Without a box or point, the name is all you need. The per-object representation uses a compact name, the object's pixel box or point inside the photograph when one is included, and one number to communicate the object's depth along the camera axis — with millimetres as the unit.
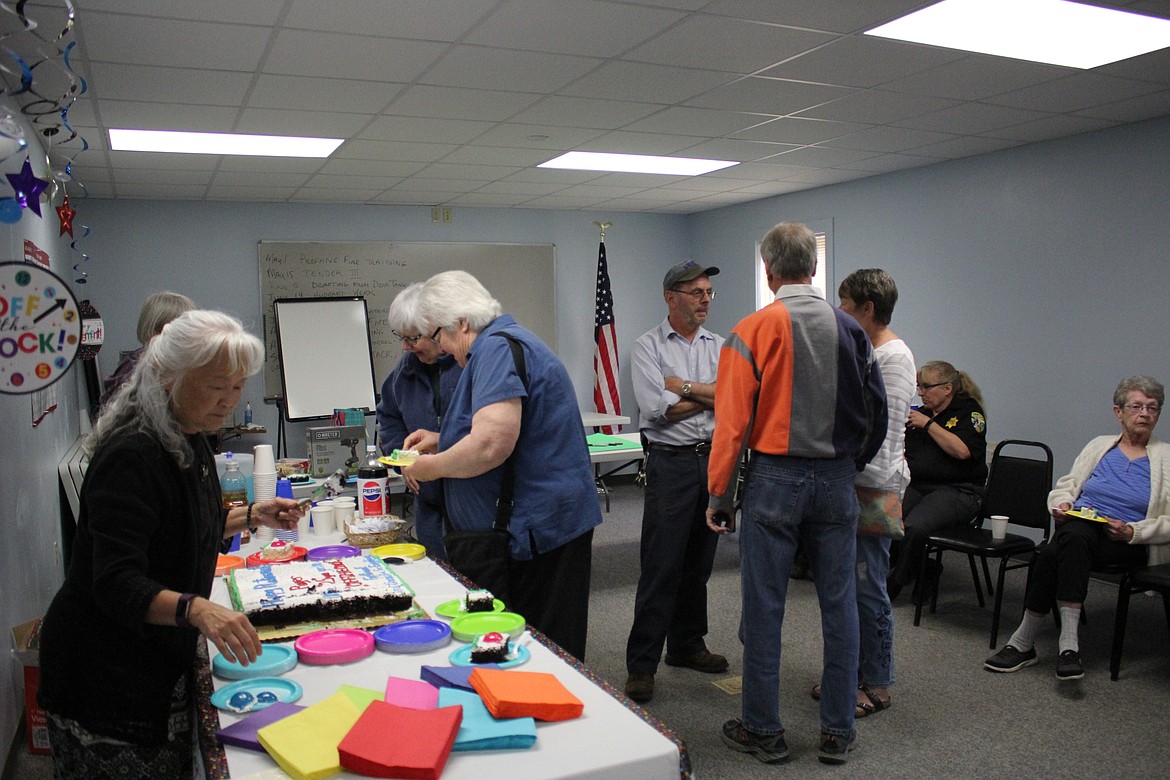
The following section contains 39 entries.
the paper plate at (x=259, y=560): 2277
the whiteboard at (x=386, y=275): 6801
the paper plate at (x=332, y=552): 2340
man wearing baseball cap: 3184
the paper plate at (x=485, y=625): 1710
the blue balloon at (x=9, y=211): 1599
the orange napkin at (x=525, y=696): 1348
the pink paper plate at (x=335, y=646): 1595
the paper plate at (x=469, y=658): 1572
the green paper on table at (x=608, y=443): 4840
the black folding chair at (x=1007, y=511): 3861
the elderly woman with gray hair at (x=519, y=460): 2158
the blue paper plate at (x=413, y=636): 1646
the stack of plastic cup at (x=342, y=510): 2707
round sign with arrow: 1588
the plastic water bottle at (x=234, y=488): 2374
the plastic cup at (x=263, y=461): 2857
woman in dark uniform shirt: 4246
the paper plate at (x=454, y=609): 1824
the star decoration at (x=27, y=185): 1612
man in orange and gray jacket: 2459
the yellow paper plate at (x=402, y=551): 2324
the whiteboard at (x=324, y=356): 6633
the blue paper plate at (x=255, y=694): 1407
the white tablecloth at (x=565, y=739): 1245
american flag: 7648
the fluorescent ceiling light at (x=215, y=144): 4434
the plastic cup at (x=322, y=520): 2652
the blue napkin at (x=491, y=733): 1278
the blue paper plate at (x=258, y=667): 1535
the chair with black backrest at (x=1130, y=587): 3293
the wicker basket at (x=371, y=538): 2469
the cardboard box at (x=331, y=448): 4090
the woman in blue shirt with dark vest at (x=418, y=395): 2508
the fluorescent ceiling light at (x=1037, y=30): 2965
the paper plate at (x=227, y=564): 2254
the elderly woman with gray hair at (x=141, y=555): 1405
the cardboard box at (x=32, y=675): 2693
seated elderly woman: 3438
